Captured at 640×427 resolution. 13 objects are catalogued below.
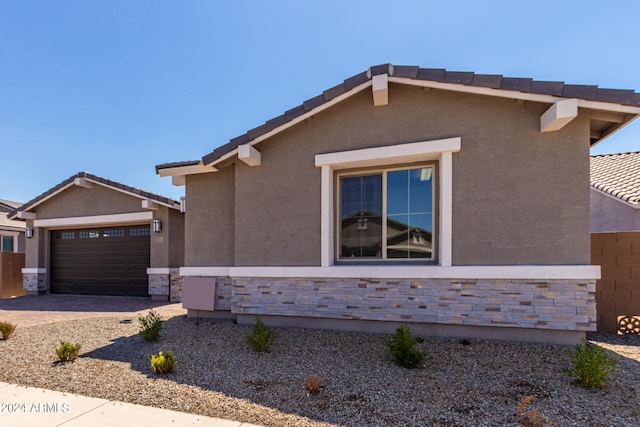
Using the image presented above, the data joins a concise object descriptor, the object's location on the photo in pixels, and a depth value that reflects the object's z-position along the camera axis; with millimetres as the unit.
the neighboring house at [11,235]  16656
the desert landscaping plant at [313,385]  3875
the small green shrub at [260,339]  5344
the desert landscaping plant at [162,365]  4551
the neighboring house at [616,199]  8867
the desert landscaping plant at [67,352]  5143
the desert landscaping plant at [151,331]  6043
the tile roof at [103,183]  11305
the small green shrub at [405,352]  4586
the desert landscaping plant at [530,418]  3160
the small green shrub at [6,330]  6418
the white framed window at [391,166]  5695
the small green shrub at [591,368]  3830
